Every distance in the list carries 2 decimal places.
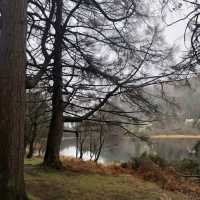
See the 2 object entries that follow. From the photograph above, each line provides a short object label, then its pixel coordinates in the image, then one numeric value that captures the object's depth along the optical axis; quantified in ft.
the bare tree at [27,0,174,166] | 27.99
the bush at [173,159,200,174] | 47.02
